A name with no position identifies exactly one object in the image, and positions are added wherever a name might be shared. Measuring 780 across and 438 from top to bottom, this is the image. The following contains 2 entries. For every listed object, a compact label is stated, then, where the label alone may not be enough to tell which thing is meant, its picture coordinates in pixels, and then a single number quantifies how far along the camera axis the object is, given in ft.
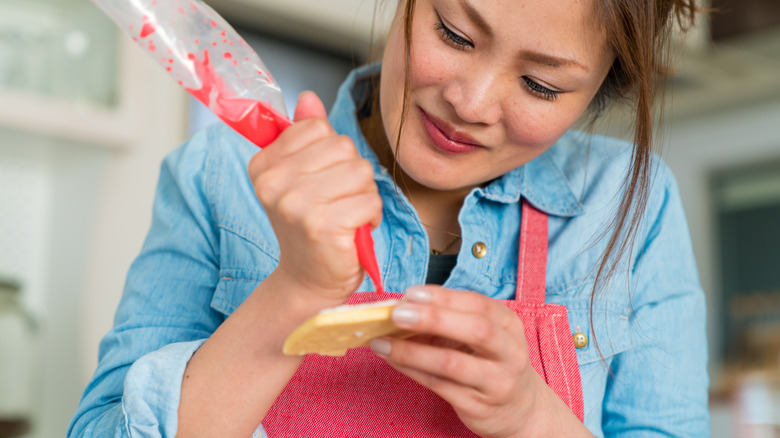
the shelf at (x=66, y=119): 5.24
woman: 1.91
